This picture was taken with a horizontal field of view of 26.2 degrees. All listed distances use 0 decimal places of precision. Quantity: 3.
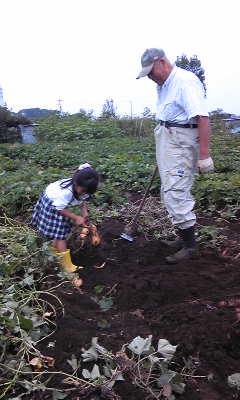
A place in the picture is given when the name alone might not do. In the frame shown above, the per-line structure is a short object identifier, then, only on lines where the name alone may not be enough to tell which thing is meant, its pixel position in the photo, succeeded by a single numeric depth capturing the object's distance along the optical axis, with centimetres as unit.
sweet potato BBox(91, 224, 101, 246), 386
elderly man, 360
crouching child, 365
